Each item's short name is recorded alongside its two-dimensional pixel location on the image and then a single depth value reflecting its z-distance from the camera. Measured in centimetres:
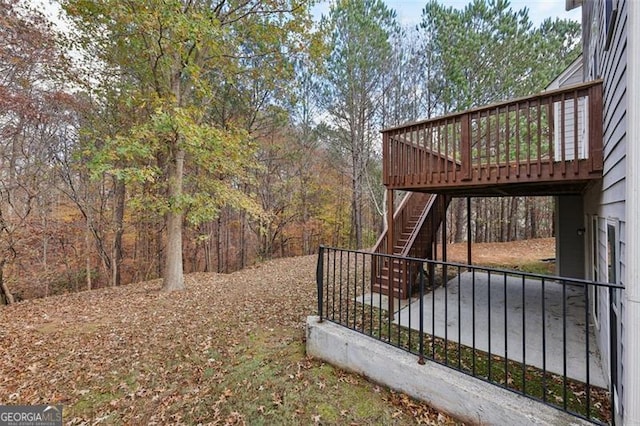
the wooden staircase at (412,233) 627
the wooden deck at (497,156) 314
